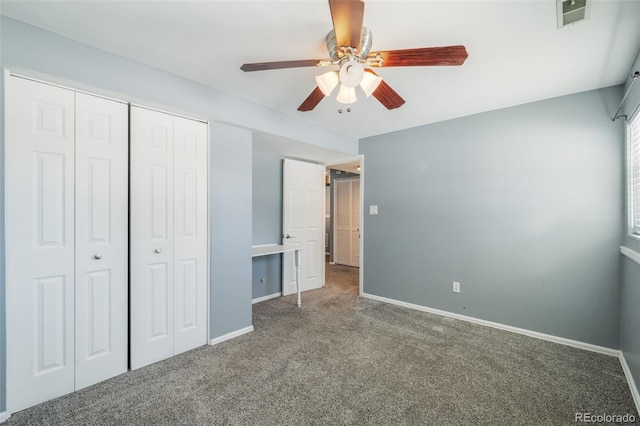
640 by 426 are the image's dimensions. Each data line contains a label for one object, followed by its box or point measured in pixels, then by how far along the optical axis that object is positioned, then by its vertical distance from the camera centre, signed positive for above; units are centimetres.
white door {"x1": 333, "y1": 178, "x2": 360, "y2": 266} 652 -19
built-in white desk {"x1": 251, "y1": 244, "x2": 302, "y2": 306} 351 -48
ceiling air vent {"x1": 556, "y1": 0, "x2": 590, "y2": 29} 148 +112
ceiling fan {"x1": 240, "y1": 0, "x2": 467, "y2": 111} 128 +88
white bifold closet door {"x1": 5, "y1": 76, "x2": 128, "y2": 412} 171 -19
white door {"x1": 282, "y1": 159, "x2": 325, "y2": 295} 428 -13
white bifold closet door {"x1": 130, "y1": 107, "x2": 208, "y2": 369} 221 -20
